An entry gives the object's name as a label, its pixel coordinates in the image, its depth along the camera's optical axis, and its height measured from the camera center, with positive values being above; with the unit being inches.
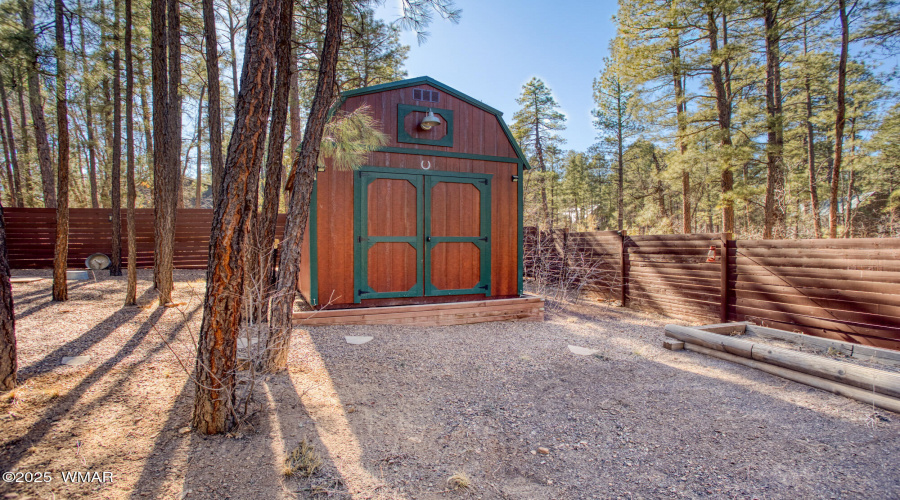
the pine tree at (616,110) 698.2 +238.2
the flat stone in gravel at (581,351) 160.9 -46.4
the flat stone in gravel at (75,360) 124.7 -38.9
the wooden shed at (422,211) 198.1 +15.3
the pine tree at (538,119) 729.0 +227.2
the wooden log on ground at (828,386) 104.0 -43.6
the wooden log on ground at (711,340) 143.2 -39.5
